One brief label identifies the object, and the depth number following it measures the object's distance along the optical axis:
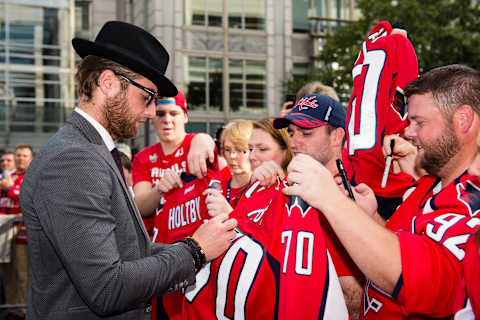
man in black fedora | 1.77
